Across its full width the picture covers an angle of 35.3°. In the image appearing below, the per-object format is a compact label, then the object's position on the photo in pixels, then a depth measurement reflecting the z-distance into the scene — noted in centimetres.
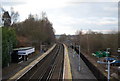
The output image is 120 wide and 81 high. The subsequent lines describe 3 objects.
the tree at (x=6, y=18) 4388
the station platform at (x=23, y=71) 1836
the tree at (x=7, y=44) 2237
